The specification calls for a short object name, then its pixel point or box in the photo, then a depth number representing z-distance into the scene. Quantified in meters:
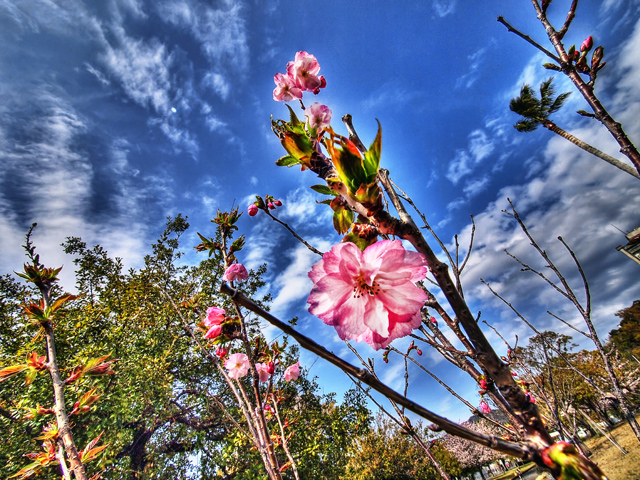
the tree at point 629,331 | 26.67
